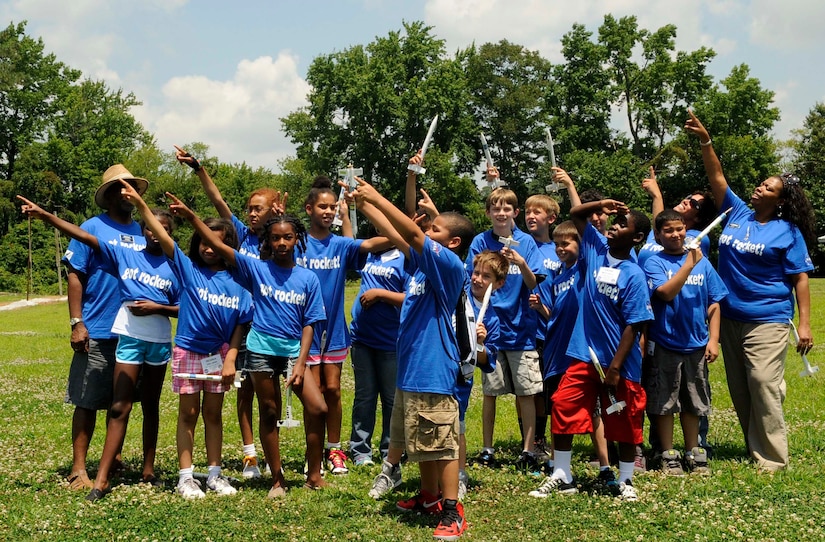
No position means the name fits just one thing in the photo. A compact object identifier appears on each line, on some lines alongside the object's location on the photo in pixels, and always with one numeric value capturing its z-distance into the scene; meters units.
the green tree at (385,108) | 50.78
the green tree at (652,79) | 47.19
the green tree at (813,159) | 49.00
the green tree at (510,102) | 54.94
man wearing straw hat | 6.68
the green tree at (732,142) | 45.06
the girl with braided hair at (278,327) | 6.25
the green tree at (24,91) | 61.06
